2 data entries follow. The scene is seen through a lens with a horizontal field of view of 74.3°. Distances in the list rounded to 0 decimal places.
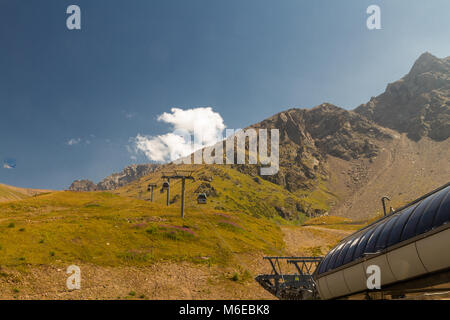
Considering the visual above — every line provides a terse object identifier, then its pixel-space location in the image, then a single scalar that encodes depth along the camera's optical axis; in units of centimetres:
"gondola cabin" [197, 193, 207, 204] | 7725
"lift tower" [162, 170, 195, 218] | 7204
